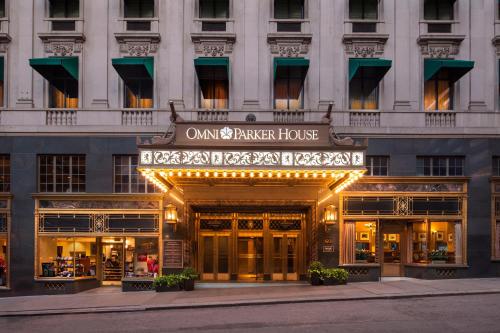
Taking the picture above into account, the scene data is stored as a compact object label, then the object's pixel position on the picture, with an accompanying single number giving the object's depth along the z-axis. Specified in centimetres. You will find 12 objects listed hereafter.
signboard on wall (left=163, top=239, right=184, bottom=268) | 1947
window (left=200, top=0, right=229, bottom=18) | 2091
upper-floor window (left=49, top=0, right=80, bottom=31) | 2045
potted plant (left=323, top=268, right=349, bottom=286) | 1841
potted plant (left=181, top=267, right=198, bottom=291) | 1811
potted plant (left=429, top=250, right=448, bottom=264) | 1959
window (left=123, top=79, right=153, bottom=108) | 2053
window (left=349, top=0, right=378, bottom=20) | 2089
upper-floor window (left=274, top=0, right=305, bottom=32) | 2094
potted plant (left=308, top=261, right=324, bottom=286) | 1844
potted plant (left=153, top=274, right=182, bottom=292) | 1792
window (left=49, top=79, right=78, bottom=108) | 2044
